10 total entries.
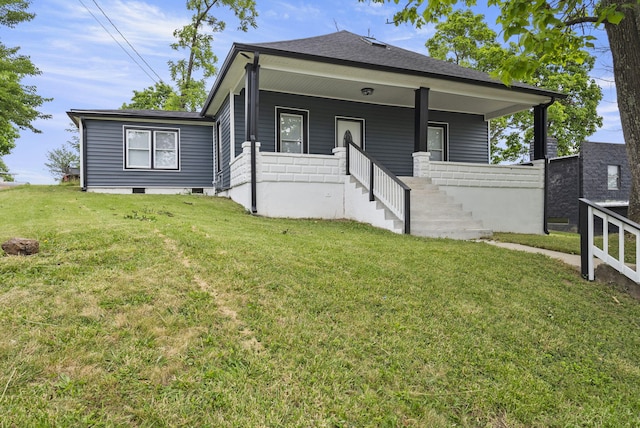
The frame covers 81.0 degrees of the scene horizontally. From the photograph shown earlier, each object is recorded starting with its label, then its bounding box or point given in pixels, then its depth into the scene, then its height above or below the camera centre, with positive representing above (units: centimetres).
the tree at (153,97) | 2345 +709
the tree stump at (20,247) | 343 -35
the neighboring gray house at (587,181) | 1639 +121
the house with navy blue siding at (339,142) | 808 +210
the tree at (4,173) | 3638 +357
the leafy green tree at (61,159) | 3738 +517
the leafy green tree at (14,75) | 1606 +641
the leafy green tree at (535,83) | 2139 +722
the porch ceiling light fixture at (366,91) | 1022 +325
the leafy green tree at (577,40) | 445 +227
